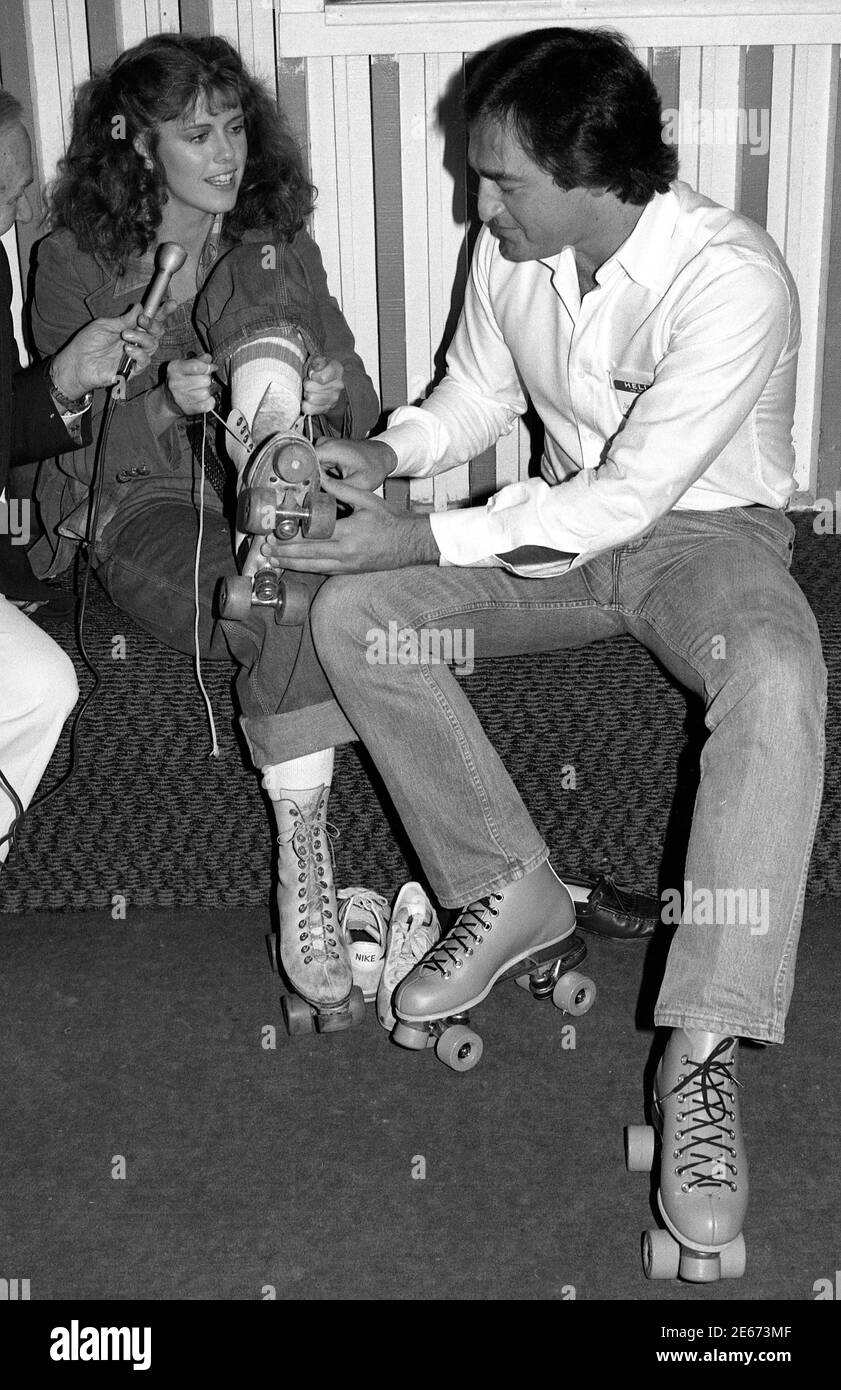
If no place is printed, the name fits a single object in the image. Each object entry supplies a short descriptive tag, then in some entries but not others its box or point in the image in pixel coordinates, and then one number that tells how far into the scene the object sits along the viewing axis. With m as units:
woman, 1.62
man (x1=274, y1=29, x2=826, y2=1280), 1.31
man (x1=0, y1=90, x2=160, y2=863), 1.66
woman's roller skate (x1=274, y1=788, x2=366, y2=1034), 1.63
